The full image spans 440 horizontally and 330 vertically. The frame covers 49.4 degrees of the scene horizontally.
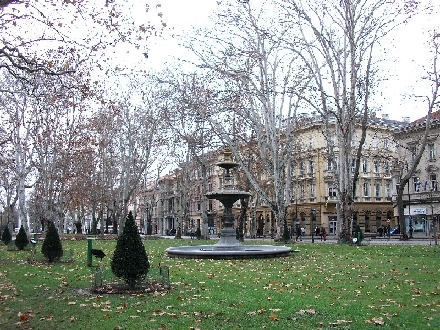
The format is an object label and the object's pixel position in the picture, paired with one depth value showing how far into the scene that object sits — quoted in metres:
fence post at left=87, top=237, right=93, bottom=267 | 16.36
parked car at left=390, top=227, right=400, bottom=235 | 53.44
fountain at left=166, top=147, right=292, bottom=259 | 18.55
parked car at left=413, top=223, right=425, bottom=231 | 53.89
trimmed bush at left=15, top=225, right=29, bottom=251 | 26.70
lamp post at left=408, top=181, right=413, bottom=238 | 50.28
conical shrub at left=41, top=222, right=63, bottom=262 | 17.95
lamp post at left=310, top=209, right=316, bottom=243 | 64.44
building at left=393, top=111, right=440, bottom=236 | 51.19
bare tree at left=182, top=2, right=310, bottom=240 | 26.25
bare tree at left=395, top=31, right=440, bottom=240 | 26.15
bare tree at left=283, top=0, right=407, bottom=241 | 23.00
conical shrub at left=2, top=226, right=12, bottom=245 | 33.89
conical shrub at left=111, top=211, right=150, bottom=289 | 10.56
